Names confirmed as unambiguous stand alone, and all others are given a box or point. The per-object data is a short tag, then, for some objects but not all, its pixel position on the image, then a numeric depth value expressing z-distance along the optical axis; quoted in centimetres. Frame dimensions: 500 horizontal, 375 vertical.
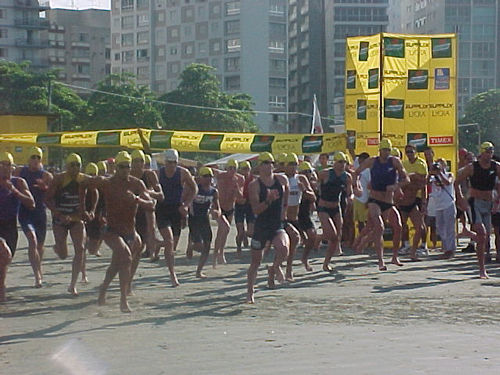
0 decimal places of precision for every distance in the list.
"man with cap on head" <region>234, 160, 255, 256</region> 1681
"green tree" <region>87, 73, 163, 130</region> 6756
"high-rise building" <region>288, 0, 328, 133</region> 10500
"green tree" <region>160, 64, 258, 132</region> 6962
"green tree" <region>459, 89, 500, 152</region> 7725
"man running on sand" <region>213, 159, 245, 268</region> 1580
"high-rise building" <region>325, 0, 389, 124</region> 10262
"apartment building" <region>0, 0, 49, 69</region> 11031
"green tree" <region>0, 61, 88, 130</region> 7231
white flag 3170
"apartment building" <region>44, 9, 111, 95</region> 12369
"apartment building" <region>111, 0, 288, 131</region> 10144
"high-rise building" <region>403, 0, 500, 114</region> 9881
